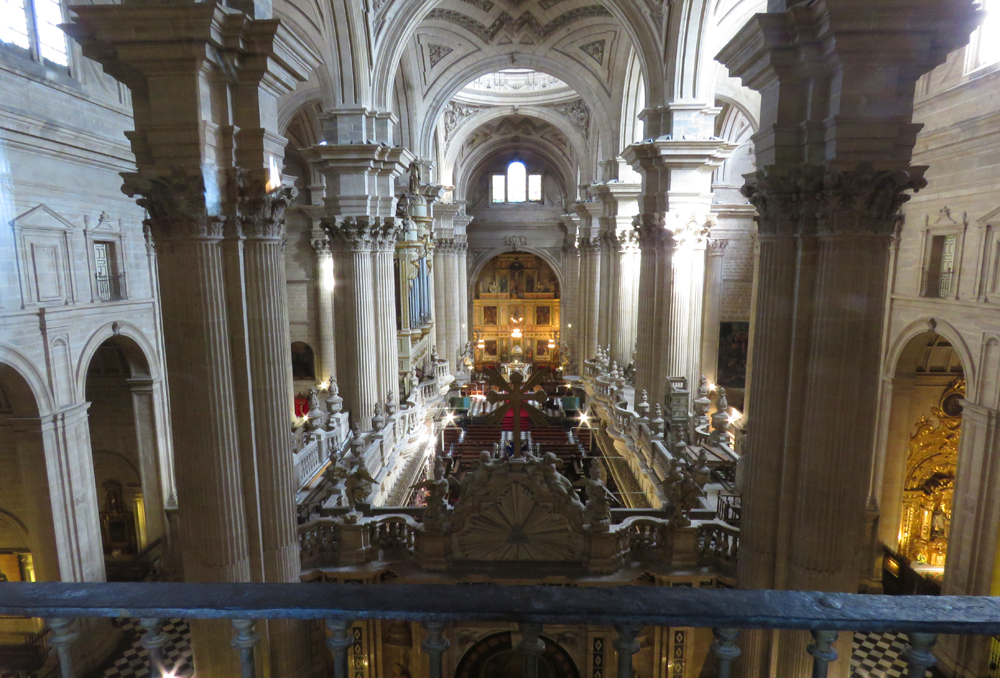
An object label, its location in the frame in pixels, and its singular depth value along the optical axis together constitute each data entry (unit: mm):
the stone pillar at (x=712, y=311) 17969
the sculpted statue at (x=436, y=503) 6719
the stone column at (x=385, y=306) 11312
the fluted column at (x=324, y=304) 17969
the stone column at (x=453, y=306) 23797
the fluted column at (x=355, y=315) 10852
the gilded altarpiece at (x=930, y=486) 10617
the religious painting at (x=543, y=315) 33781
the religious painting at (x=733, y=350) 18875
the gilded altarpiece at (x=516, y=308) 33562
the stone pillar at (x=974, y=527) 7836
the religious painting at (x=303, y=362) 20734
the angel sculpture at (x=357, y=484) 7227
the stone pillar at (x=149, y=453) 10148
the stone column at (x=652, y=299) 10344
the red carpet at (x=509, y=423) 19277
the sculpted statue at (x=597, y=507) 6617
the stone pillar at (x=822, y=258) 4668
